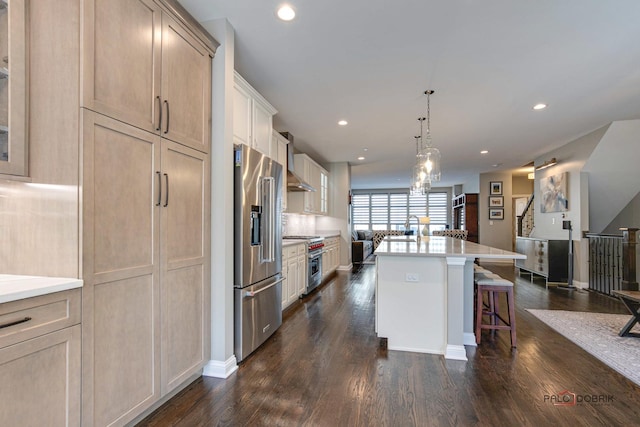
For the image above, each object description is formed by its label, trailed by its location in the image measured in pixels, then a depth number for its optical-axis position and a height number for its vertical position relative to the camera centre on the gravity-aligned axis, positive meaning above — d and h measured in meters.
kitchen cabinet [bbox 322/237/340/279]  5.88 -0.88
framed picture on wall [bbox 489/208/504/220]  8.73 +0.07
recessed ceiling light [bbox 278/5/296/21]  2.11 +1.47
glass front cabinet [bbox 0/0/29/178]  1.31 +0.58
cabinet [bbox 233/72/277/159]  2.75 +0.99
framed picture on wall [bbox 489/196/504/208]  8.75 +0.41
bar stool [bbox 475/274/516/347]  2.79 -0.76
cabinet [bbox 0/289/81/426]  1.11 -0.59
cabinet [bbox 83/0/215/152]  1.45 +0.84
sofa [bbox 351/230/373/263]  8.42 -0.94
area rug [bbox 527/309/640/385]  2.43 -1.21
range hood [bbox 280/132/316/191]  4.66 +0.70
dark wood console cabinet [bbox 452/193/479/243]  9.82 +0.01
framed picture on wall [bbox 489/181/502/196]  8.80 +0.81
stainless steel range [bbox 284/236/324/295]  4.69 -0.75
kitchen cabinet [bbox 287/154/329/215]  5.56 +0.44
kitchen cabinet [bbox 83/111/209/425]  1.42 -0.30
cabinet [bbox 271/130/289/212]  4.20 +0.94
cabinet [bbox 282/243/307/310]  3.83 -0.80
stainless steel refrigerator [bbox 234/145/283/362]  2.46 -0.31
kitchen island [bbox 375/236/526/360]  2.56 -0.76
